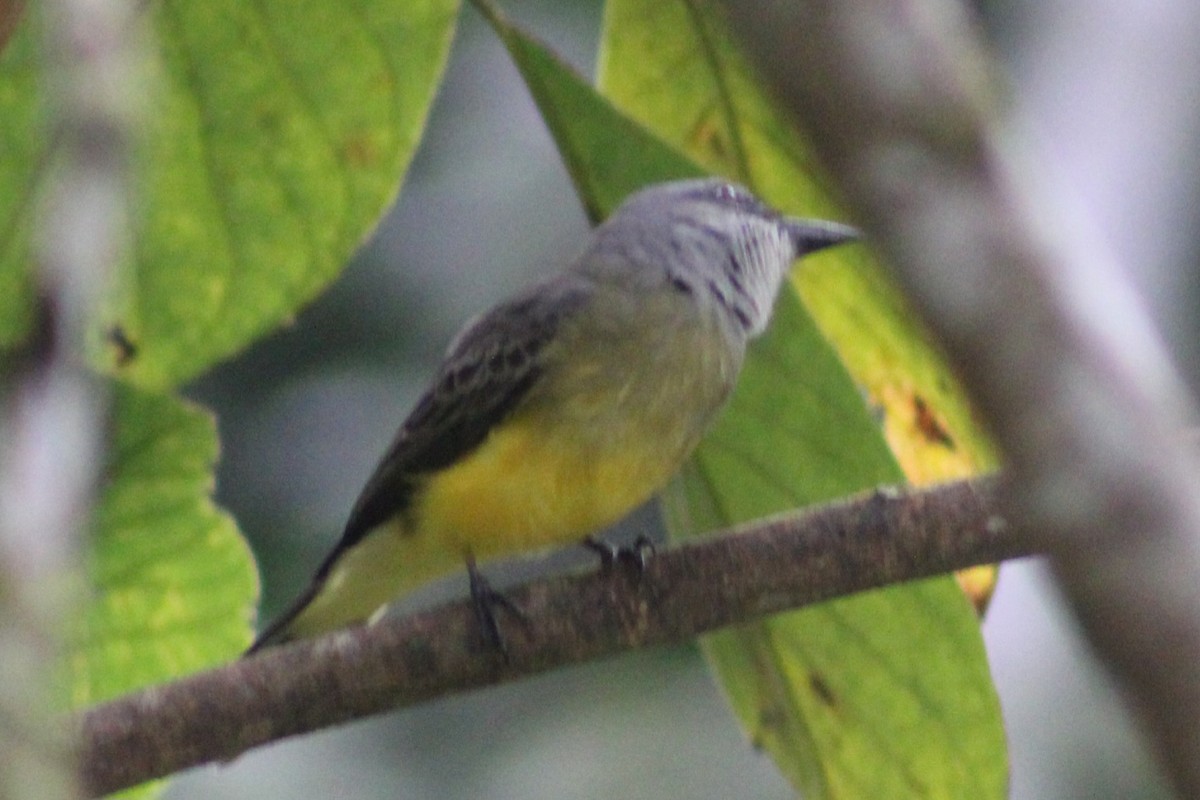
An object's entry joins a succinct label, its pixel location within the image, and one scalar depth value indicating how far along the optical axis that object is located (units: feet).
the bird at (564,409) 21.25
